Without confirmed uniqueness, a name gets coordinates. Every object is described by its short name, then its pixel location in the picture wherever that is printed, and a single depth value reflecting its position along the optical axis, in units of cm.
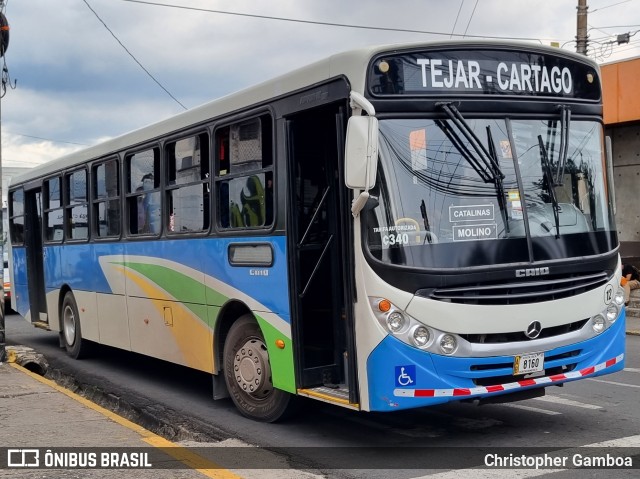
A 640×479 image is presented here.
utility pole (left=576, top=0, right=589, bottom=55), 1873
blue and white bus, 605
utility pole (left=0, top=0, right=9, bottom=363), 1089
